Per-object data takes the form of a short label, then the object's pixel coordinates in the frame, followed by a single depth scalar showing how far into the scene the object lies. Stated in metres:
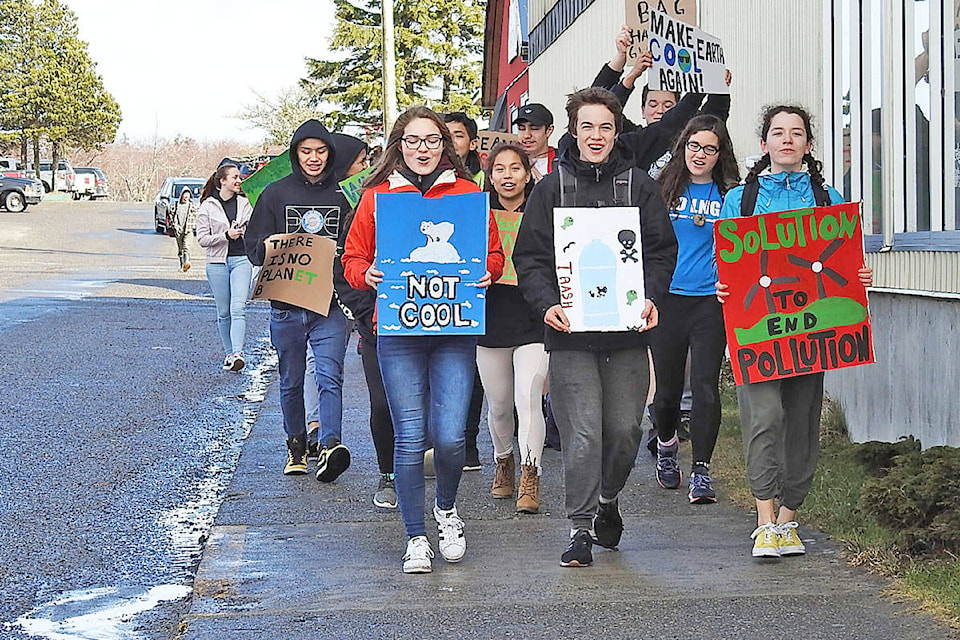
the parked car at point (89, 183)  71.81
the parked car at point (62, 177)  70.75
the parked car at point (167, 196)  43.22
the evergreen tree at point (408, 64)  59.72
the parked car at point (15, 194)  53.19
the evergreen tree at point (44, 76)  77.56
